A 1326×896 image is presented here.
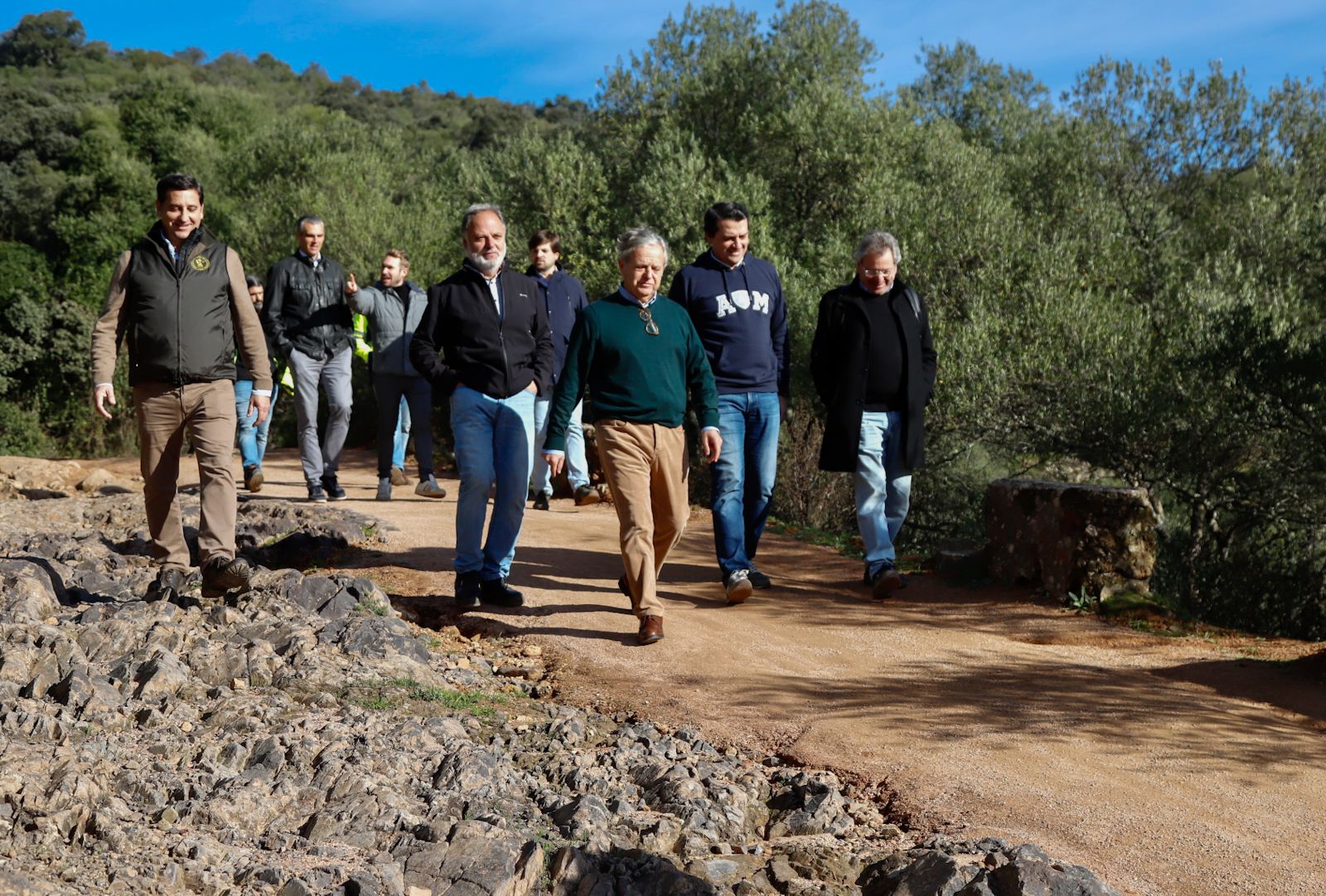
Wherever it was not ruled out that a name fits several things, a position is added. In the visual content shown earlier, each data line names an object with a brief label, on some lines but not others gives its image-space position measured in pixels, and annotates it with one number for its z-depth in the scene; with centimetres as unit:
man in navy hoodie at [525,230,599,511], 912
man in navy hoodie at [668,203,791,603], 675
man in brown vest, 575
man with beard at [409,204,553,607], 619
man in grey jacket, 999
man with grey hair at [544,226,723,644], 583
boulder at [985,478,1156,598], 724
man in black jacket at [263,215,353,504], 938
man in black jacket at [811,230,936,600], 694
